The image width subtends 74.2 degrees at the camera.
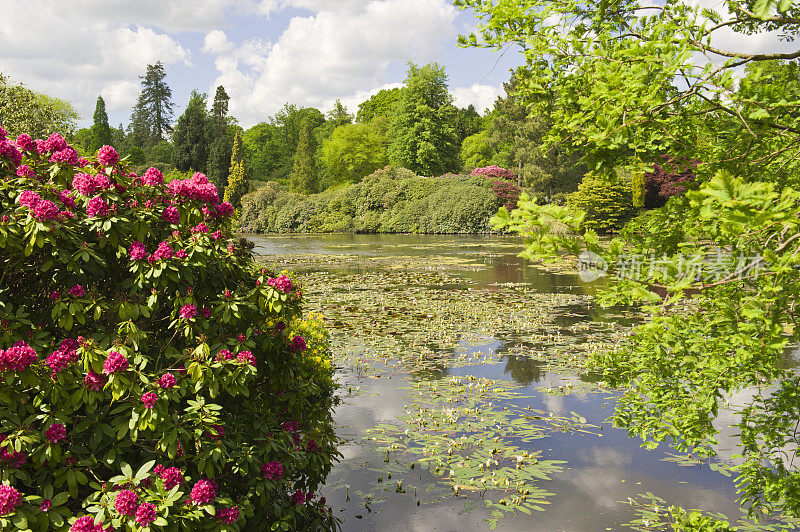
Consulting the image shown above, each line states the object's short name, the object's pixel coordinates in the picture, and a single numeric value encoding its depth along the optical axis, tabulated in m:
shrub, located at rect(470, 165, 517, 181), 47.34
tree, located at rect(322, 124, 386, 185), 61.38
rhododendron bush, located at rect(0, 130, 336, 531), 2.48
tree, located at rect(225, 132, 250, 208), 57.14
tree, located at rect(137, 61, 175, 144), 81.56
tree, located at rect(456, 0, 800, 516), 2.35
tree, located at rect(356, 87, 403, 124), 85.03
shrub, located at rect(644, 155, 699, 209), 38.34
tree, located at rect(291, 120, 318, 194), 64.94
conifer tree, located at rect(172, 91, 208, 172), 65.94
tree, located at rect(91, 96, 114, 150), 68.38
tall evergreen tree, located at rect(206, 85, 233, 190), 63.09
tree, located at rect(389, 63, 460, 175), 55.47
